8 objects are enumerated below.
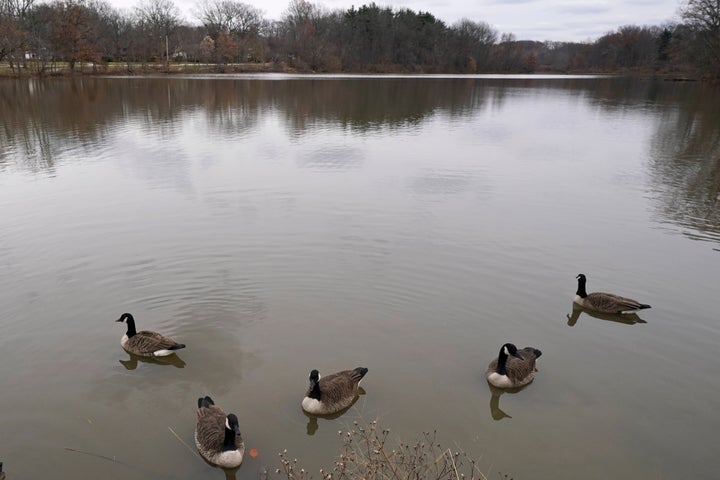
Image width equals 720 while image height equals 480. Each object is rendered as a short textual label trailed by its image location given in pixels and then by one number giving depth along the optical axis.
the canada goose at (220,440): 6.41
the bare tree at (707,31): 70.62
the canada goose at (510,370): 8.02
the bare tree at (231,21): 129.62
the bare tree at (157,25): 103.88
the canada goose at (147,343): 8.52
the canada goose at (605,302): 10.15
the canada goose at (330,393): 7.39
